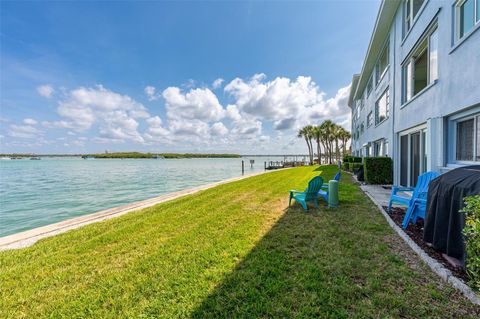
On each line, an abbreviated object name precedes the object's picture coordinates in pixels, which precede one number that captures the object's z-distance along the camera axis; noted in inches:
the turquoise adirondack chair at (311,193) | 238.8
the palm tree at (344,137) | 1858.1
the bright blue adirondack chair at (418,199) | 166.9
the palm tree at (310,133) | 1806.1
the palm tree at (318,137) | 1741.5
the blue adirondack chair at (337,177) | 263.9
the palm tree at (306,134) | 1875.7
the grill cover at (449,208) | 107.9
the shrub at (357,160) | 723.4
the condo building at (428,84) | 184.5
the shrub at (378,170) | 395.5
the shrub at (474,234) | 75.6
